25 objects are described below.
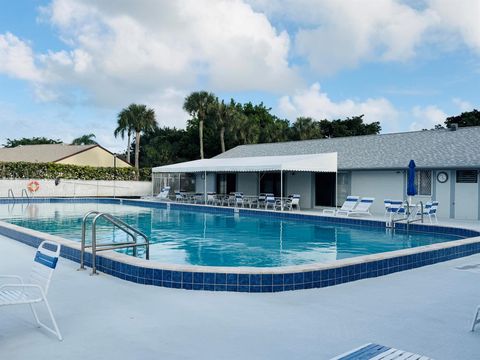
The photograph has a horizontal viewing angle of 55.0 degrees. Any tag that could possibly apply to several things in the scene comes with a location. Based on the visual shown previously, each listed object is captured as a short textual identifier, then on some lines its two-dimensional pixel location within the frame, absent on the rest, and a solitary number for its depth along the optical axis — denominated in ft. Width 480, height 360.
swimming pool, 19.57
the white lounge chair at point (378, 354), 11.70
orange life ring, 91.04
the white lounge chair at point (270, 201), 67.72
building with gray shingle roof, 57.88
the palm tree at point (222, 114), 140.05
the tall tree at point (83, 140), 204.13
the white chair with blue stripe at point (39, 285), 12.62
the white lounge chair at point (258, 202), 70.95
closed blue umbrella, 44.77
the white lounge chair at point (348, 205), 59.12
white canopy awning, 63.21
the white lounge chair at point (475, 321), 13.92
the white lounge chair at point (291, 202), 66.28
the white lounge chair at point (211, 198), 77.29
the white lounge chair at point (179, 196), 82.69
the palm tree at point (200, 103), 139.03
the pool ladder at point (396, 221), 45.43
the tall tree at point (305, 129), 144.25
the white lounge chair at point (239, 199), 72.02
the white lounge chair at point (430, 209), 50.68
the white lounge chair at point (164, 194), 86.94
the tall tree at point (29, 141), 231.81
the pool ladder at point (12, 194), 86.84
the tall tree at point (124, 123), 146.10
